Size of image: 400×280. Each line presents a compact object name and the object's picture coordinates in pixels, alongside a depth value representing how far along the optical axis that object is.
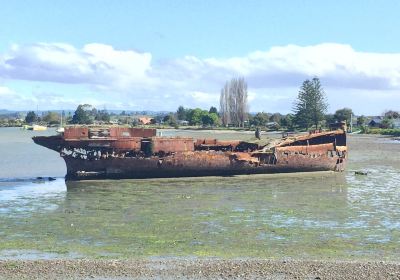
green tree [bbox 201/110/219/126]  131.00
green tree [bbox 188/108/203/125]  138.75
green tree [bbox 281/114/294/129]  103.19
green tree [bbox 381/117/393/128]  99.94
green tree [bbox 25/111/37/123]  184.88
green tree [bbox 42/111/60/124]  173.06
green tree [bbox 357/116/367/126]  114.99
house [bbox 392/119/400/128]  100.56
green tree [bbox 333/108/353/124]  108.75
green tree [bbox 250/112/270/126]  120.28
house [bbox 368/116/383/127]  106.30
